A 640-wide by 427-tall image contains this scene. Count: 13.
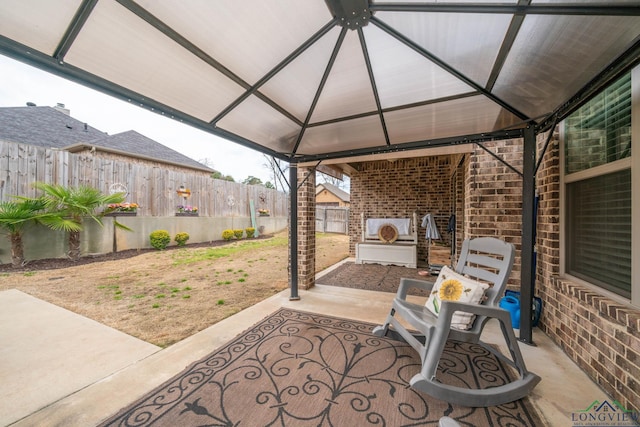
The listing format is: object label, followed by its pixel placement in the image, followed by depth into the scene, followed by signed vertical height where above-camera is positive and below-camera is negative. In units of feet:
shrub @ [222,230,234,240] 30.89 -2.74
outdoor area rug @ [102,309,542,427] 4.82 -4.18
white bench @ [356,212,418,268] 19.40 -2.59
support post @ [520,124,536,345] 7.73 -0.65
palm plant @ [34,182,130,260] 15.97 +0.45
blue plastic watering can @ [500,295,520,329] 8.66 -3.47
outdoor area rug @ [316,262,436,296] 13.98 -4.26
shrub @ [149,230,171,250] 22.87 -2.51
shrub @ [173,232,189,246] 25.38 -2.70
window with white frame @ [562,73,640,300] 5.74 +0.74
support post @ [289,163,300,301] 11.76 -0.72
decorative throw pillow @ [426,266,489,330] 6.35 -2.22
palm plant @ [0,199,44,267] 14.23 -0.35
